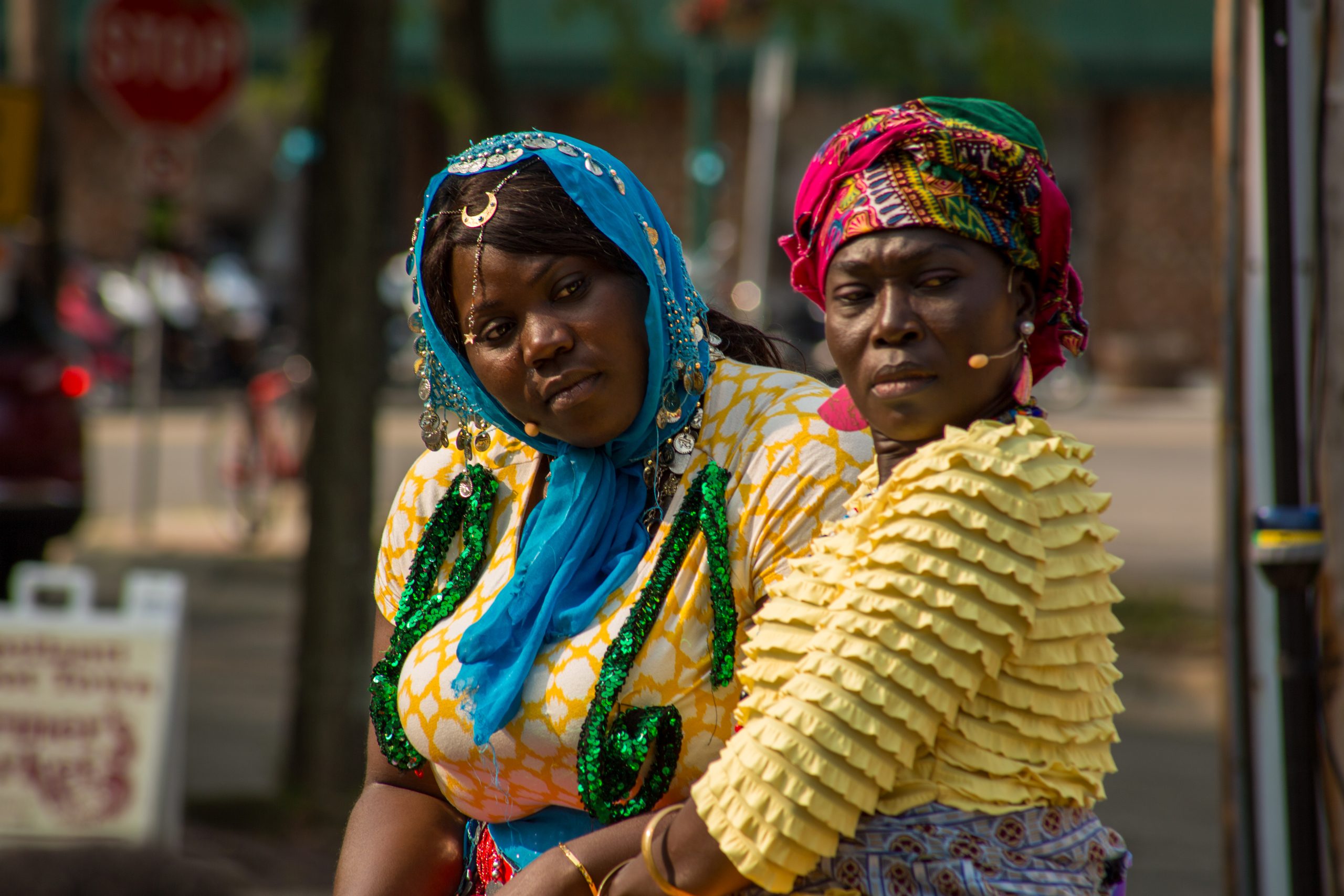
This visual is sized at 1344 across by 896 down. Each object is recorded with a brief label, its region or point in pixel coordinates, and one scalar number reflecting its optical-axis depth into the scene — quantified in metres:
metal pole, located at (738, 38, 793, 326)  31.84
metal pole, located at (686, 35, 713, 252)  30.14
